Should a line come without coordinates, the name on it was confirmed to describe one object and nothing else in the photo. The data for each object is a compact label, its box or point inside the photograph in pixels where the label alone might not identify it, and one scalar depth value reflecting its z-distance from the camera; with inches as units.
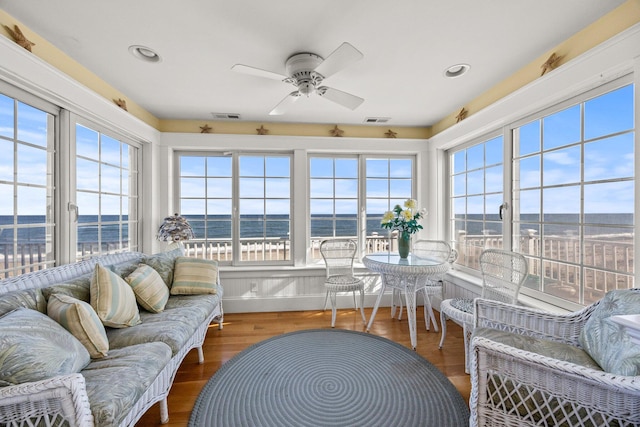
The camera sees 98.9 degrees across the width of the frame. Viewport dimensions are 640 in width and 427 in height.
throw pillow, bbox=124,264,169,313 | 83.9
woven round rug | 65.6
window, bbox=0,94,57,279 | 70.1
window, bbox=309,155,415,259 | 147.6
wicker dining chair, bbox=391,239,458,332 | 116.0
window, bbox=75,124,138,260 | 95.0
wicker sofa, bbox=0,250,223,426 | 39.0
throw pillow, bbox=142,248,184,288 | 101.3
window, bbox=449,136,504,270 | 110.7
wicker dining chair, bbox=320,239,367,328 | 128.3
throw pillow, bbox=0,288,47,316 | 54.4
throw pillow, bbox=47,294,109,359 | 57.5
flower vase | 111.8
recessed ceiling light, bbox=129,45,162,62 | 76.5
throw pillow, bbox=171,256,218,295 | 100.9
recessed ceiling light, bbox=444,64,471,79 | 86.2
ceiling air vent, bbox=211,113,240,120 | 127.8
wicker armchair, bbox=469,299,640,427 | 38.2
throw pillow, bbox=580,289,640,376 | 42.0
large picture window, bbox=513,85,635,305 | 69.4
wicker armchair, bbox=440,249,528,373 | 84.7
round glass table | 96.0
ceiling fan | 65.9
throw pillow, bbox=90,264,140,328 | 69.9
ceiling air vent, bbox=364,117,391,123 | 133.5
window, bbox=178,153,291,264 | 141.7
